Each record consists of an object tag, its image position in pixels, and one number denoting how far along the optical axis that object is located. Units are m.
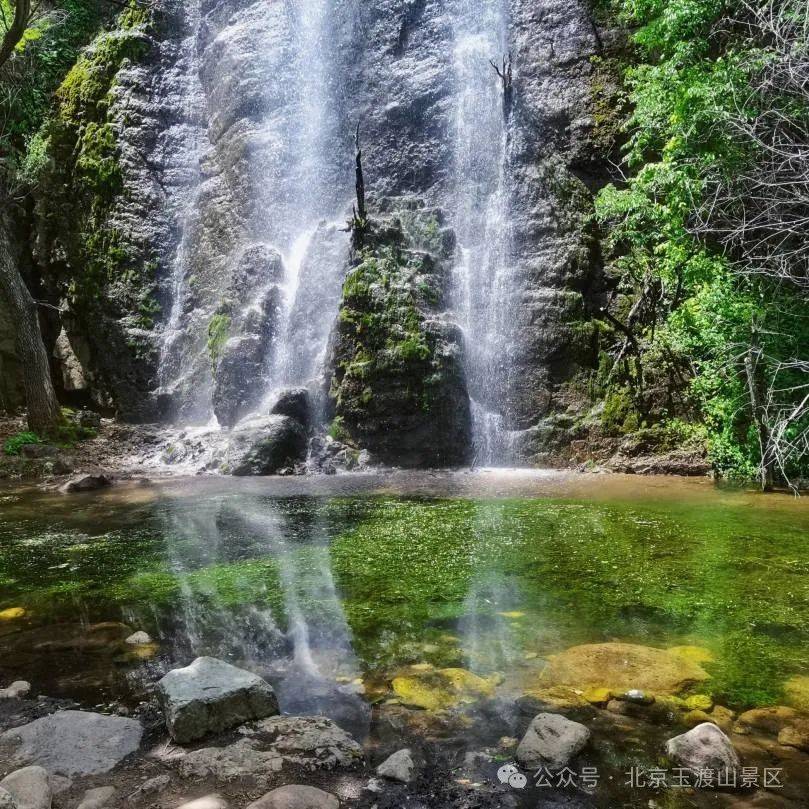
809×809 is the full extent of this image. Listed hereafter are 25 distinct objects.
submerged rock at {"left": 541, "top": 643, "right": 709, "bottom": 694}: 3.04
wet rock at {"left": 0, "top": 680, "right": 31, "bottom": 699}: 3.04
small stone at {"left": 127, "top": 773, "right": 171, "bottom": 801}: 2.23
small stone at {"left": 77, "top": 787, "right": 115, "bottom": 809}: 2.16
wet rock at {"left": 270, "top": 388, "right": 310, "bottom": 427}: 12.95
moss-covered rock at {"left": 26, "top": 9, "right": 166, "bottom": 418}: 16.73
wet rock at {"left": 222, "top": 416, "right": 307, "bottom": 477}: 11.92
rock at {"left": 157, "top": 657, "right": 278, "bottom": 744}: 2.60
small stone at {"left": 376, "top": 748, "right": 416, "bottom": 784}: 2.33
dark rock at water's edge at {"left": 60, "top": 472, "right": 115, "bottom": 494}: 9.87
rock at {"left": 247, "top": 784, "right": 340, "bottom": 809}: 2.12
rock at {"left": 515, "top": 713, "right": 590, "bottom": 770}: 2.38
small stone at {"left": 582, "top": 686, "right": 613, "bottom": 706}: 2.89
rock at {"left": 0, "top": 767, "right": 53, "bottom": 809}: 2.10
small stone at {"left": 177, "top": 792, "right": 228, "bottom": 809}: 2.13
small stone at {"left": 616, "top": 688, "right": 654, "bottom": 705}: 2.88
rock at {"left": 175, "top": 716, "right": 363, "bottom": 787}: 2.36
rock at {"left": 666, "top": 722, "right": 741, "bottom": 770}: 2.31
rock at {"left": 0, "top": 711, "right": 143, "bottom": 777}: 2.44
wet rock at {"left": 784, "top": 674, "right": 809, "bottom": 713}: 2.83
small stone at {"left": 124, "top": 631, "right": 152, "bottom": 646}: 3.73
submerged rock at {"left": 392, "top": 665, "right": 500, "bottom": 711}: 2.96
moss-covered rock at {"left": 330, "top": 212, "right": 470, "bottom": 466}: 12.53
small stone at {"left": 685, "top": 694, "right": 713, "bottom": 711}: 2.83
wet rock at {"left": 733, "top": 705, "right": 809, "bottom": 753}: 2.55
